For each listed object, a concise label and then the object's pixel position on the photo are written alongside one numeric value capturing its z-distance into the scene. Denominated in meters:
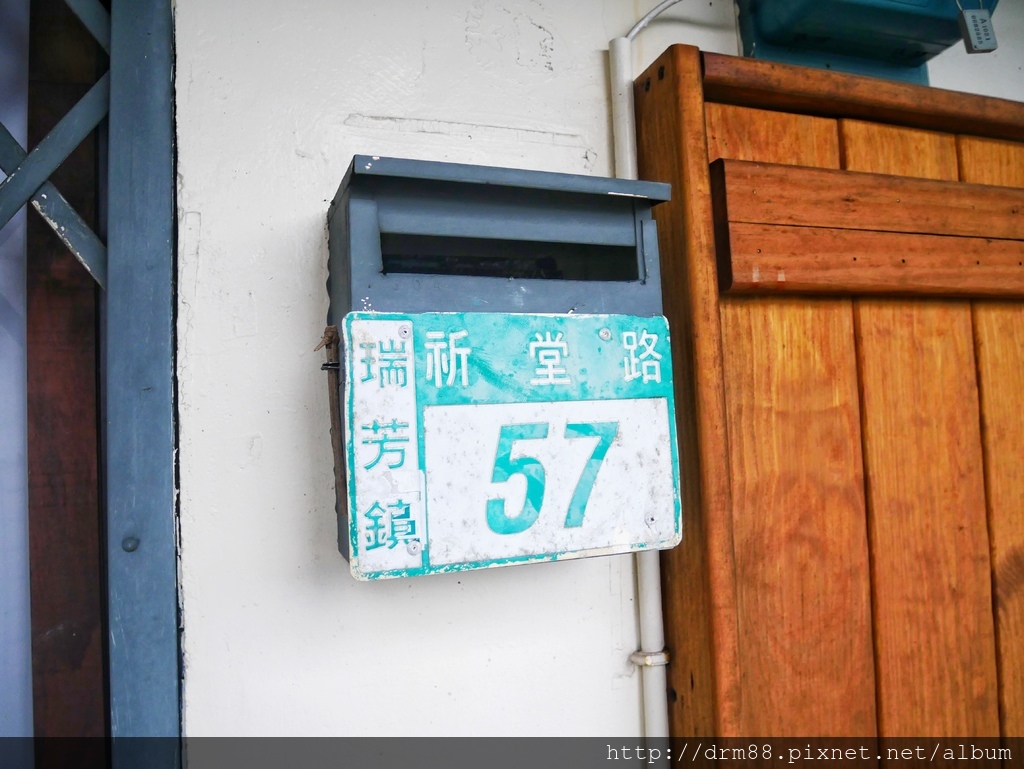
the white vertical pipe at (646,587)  1.07
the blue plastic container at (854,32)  1.13
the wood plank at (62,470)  0.93
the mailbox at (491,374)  0.79
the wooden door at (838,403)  1.03
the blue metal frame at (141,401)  0.86
